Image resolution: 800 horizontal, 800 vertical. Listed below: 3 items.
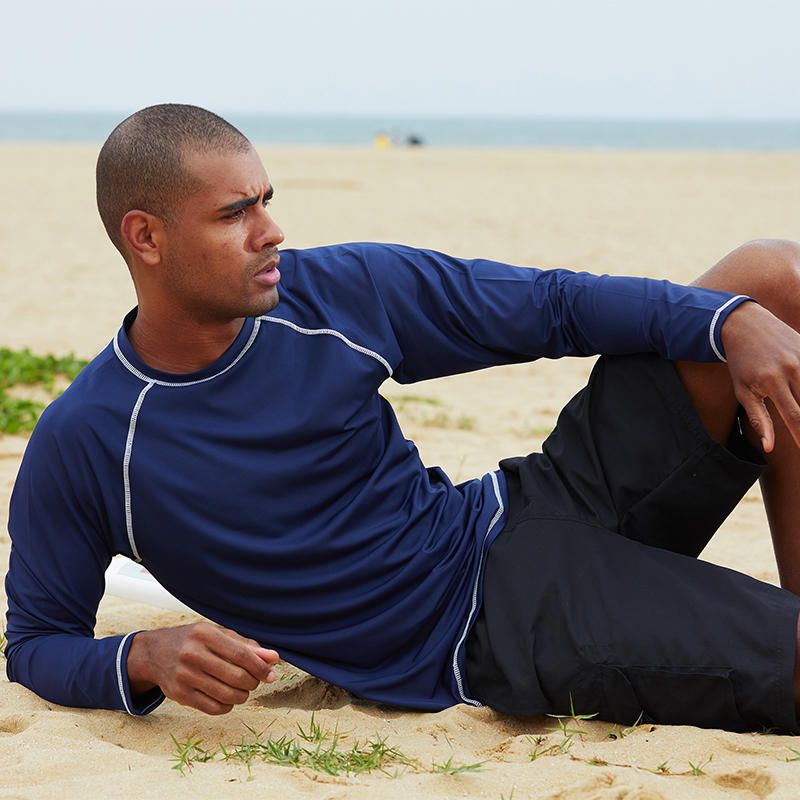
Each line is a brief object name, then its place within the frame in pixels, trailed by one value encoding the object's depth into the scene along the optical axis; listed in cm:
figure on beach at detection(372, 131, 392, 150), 4199
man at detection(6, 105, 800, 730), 245
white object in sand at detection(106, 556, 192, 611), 344
